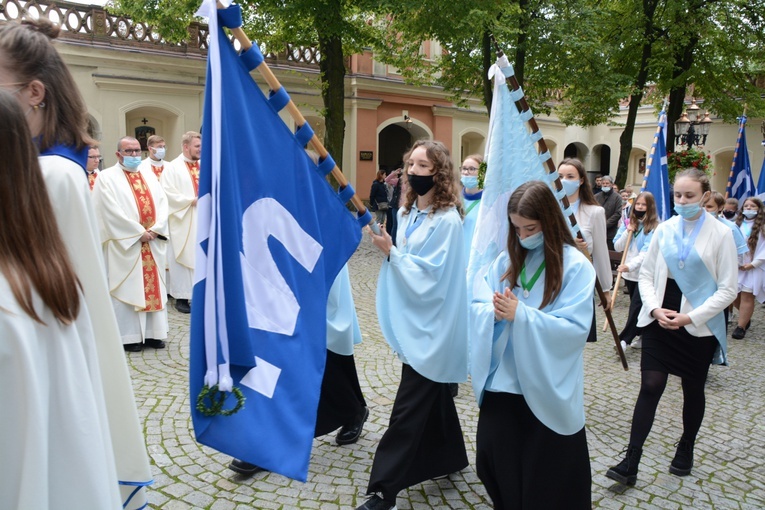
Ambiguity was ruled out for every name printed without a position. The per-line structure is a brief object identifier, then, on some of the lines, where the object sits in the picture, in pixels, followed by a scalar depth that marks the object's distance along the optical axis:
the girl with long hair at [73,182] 1.88
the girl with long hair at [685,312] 3.78
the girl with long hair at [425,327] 3.38
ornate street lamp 15.24
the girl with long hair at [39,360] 1.61
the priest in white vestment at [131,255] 6.65
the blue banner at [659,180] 8.32
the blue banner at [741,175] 12.29
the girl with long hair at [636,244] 6.95
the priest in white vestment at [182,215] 8.49
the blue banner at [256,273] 2.25
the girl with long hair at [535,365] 2.73
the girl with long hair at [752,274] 8.48
